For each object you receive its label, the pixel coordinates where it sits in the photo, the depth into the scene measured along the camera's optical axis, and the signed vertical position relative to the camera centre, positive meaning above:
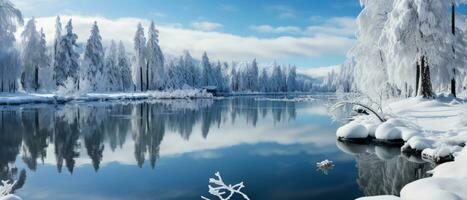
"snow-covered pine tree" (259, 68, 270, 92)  154.89 +1.66
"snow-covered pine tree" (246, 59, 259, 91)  147.88 +3.29
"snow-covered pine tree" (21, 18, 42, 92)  67.75 +5.88
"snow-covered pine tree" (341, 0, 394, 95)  34.00 +3.48
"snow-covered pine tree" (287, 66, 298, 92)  171.62 +2.25
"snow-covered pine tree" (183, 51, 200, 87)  107.25 +3.88
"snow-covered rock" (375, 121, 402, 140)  19.47 -2.06
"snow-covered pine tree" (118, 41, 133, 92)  97.09 +4.37
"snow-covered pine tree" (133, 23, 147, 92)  80.00 +7.17
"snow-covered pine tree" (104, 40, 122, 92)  88.94 +2.57
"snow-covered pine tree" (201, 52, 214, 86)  115.25 +4.17
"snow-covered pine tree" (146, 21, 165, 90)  79.94 +5.63
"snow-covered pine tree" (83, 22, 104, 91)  75.12 +5.53
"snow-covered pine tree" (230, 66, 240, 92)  144.75 +2.05
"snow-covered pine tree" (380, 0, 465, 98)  26.50 +2.98
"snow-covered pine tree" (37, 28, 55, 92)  68.88 +2.99
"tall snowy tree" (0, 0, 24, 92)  45.97 +4.50
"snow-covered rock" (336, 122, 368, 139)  20.92 -2.21
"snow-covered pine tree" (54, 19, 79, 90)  67.12 +4.26
